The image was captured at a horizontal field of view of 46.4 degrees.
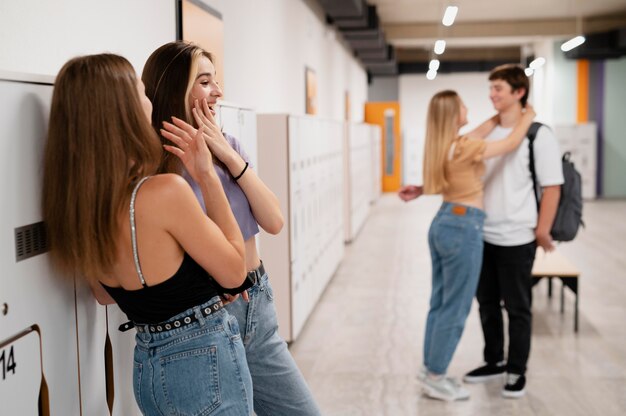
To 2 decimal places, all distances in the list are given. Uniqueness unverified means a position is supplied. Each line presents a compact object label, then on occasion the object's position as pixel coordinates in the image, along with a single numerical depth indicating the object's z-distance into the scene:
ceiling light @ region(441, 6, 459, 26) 7.32
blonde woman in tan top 3.56
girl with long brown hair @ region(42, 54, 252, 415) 1.52
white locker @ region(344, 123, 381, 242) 9.33
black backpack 3.62
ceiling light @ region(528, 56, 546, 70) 12.31
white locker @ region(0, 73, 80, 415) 1.46
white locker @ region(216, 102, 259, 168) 2.96
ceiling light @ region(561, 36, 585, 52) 10.33
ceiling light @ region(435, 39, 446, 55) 9.85
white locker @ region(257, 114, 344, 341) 4.59
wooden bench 5.10
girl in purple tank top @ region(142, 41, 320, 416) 1.85
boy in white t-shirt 3.60
